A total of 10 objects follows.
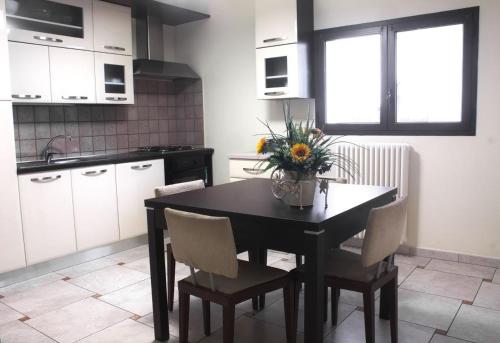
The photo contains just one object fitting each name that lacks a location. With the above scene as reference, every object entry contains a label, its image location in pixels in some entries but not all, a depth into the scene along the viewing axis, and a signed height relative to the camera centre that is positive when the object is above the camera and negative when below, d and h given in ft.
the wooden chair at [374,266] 6.86 -2.42
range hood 15.59 +2.83
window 11.91 +1.36
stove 16.19 -0.70
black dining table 6.29 -1.45
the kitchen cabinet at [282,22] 13.28 +3.11
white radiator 12.53 -1.13
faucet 13.29 -0.58
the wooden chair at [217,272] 6.45 -2.39
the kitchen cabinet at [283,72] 13.48 +1.64
